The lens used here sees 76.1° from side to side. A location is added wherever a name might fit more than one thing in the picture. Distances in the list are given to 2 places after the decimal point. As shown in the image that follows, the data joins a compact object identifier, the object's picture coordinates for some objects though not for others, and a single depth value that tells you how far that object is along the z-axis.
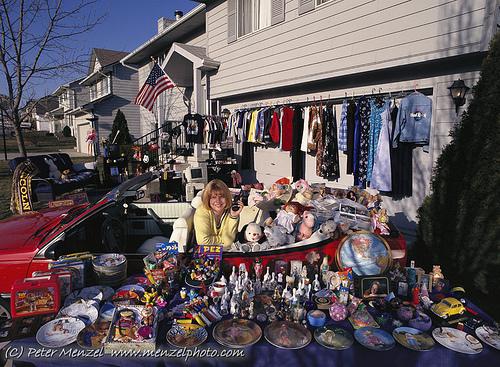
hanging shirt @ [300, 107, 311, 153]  6.68
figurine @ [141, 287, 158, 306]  2.51
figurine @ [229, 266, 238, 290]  2.70
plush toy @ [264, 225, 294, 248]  3.11
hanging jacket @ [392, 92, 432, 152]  4.93
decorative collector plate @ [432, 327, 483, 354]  2.06
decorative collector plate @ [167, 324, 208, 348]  2.11
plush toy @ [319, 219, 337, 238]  3.02
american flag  9.50
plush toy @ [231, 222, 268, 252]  3.07
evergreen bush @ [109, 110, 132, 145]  17.61
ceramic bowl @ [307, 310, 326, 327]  2.34
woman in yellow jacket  3.31
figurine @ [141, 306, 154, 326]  2.24
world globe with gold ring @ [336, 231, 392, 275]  2.88
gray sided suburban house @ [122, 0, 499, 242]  4.48
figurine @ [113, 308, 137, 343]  2.10
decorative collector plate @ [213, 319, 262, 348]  2.12
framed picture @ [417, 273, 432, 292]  2.81
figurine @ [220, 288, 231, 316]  2.48
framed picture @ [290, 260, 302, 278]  2.88
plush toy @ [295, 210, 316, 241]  3.24
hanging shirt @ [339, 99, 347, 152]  5.82
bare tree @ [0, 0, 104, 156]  7.93
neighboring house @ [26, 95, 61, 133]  50.47
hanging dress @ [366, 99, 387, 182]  5.37
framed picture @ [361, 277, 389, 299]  2.63
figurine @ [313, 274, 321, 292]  2.75
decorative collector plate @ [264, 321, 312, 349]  2.12
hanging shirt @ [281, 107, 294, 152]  7.13
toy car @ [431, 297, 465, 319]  2.41
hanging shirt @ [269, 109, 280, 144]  7.39
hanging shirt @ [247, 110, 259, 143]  7.91
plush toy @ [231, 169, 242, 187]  7.55
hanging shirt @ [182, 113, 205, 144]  8.91
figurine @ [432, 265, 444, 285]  2.88
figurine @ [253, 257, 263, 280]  2.84
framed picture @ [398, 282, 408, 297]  2.74
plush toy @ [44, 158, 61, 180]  9.48
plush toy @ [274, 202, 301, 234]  3.35
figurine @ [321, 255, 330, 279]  2.88
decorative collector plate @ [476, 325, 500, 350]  2.09
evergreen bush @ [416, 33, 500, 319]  3.61
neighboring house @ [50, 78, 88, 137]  28.97
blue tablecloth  2.00
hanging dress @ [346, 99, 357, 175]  5.80
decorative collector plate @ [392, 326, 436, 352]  2.08
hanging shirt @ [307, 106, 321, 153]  6.48
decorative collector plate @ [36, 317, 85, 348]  2.11
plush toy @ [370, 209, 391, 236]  3.30
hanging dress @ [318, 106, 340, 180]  6.36
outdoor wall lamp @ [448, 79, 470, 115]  4.44
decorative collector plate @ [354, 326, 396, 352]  2.09
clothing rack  5.21
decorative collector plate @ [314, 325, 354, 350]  2.10
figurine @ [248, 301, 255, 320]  2.42
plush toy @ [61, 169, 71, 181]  9.18
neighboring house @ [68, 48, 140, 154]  19.64
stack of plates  2.87
